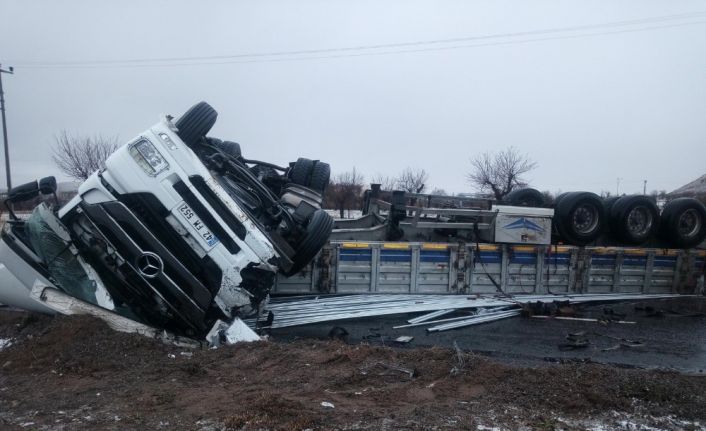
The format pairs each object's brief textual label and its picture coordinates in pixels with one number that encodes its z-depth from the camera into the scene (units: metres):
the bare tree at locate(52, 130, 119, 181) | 28.00
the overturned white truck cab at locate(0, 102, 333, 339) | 5.80
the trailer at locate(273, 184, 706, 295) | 9.08
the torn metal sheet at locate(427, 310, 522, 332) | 7.85
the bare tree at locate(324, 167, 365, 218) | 33.20
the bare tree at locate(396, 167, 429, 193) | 34.43
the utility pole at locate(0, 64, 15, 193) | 27.42
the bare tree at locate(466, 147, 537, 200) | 30.88
